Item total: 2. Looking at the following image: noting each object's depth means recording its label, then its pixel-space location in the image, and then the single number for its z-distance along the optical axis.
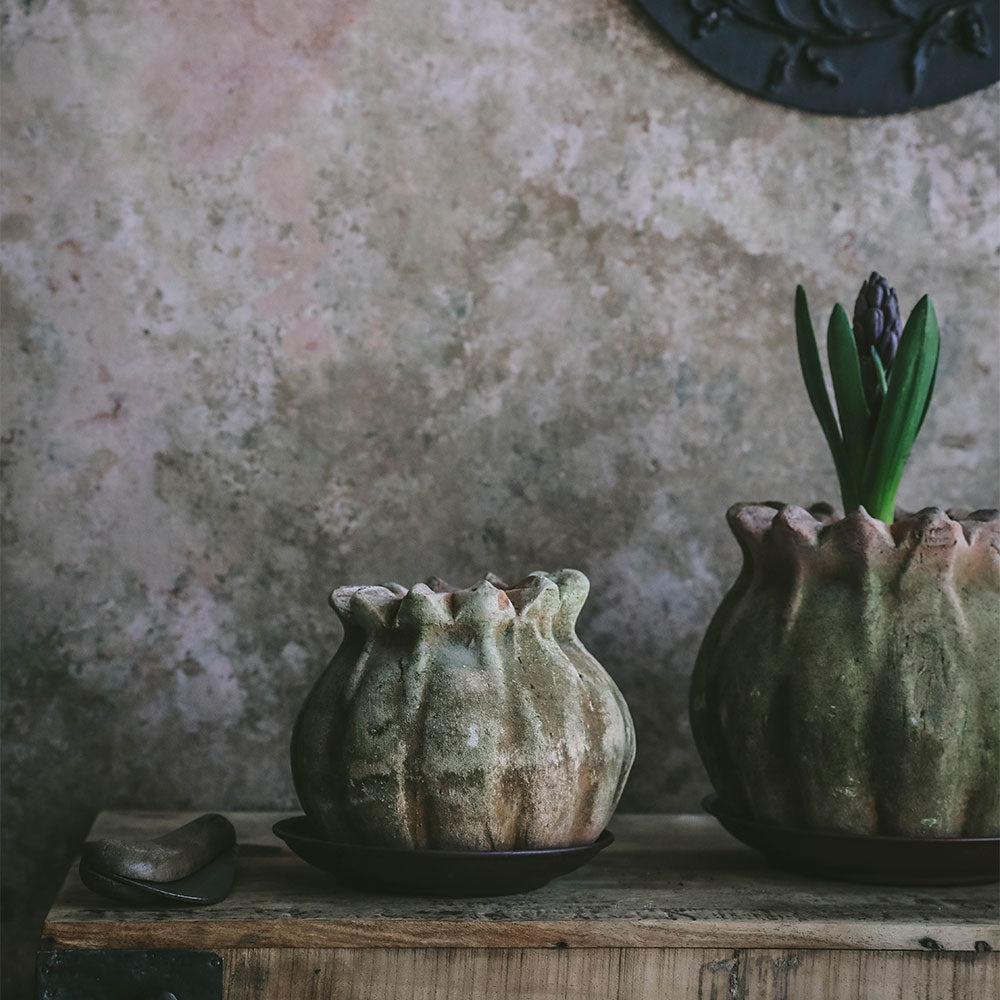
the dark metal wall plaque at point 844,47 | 1.38
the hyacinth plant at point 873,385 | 1.10
